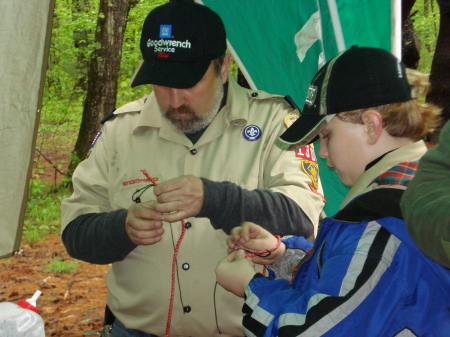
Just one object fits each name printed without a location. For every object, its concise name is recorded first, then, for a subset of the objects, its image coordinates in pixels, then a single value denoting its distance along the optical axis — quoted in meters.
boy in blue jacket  1.44
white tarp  2.64
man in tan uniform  2.33
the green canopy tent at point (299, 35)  2.89
